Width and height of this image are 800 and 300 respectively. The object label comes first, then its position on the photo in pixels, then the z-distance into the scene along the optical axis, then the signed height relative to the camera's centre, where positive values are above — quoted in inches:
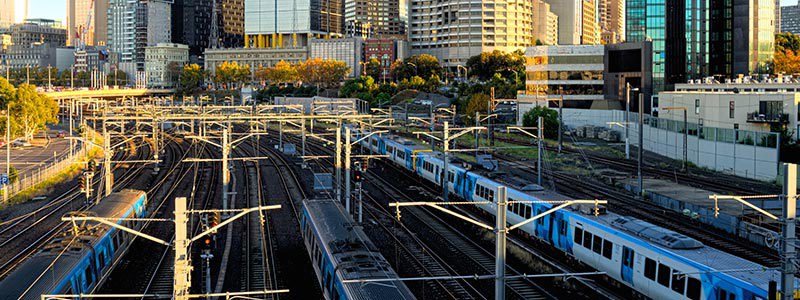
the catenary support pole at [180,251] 760.3 -120.0
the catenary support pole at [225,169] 1585.6 -98.6
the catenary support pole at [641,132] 1911.9 -37.2
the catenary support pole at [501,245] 815.1 -122.9
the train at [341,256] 858.1 -162.3
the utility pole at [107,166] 1763.0 -103.2
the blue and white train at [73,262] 888.9 -171.2
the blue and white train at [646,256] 852.6 -160.7
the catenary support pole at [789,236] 755.4 -104.5
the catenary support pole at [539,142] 1758.9 -54.0
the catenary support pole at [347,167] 1583.3 -96.3
